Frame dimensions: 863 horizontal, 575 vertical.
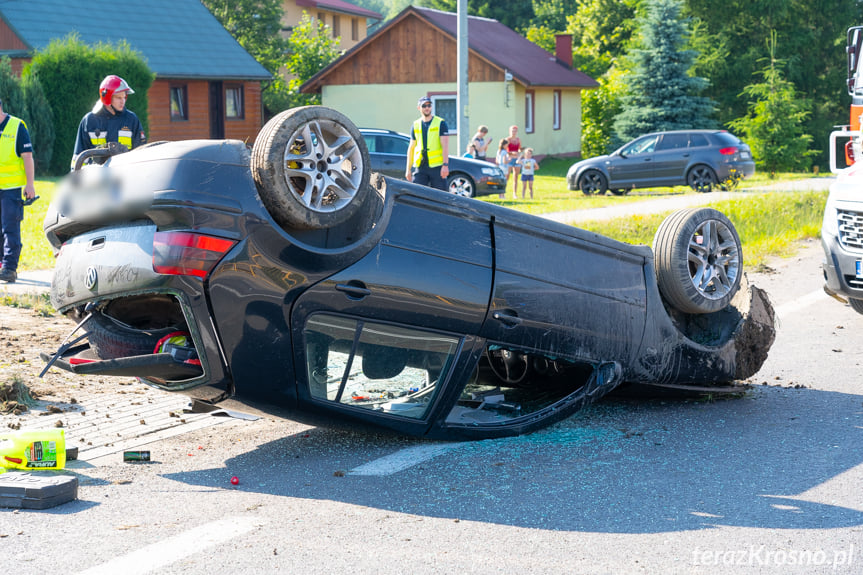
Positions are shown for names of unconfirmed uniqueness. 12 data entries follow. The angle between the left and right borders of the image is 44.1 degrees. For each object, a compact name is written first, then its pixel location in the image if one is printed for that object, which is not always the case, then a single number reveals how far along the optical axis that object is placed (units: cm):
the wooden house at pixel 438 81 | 3912
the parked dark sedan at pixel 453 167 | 2141
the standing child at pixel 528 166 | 2402
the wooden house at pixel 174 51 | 3316
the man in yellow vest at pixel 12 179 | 1051
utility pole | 1963
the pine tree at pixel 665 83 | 3772
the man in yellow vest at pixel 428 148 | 1330
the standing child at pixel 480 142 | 2471
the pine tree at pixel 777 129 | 3534
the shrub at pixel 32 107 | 2791
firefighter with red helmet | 916
